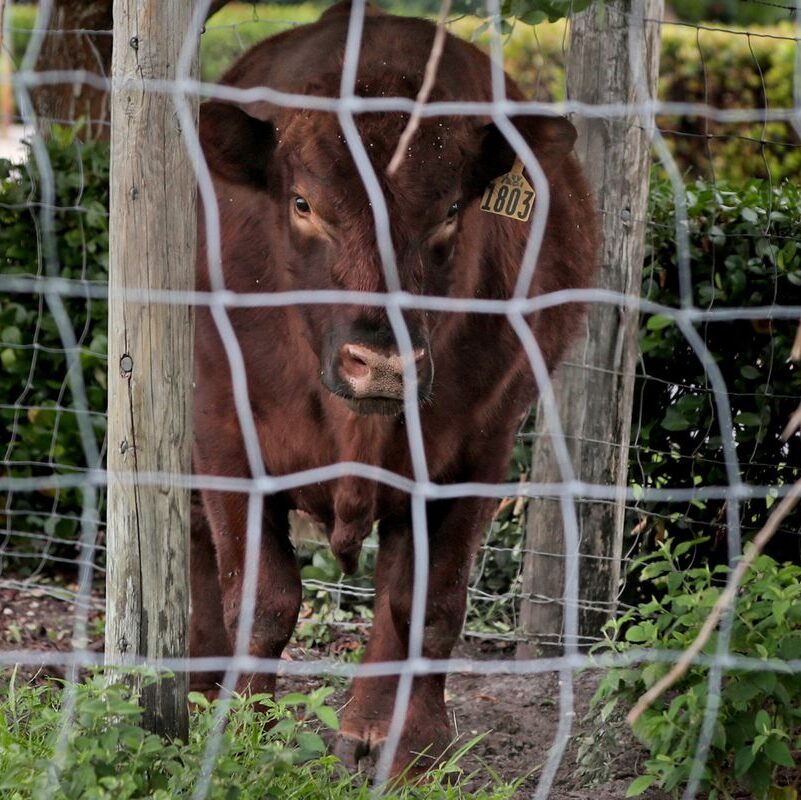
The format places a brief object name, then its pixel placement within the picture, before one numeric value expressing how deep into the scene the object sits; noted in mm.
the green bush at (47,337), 10414
